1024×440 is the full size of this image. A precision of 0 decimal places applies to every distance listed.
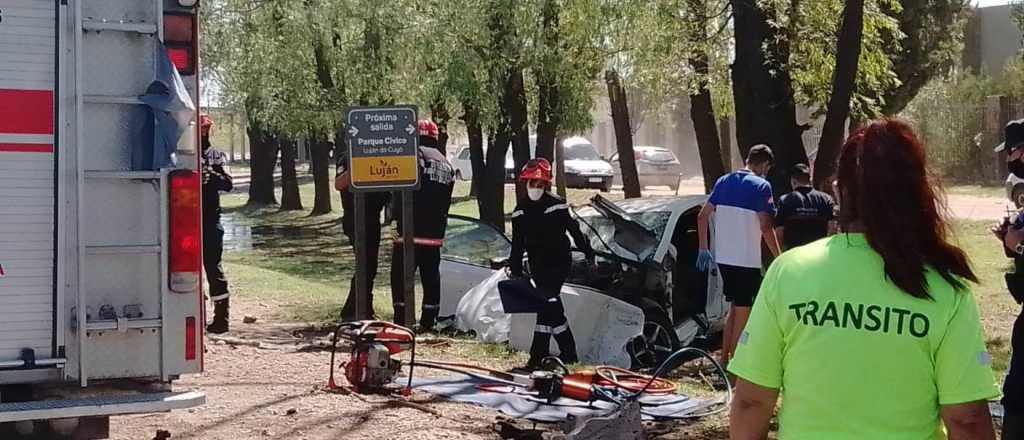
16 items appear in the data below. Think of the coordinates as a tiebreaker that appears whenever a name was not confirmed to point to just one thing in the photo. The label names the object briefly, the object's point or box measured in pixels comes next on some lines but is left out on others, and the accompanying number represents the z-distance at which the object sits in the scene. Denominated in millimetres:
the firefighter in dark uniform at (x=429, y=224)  11383
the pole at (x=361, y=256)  10336
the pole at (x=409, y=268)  10625
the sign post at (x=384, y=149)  10133
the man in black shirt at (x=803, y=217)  9742
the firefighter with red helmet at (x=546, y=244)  9688
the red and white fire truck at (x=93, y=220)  5156
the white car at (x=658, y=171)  39844
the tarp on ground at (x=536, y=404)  7855
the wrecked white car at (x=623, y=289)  10391
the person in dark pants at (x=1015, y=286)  4637
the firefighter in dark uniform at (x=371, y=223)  11369
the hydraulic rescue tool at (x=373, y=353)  8328
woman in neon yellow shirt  2705
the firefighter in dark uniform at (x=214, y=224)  10461
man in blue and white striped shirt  9367
